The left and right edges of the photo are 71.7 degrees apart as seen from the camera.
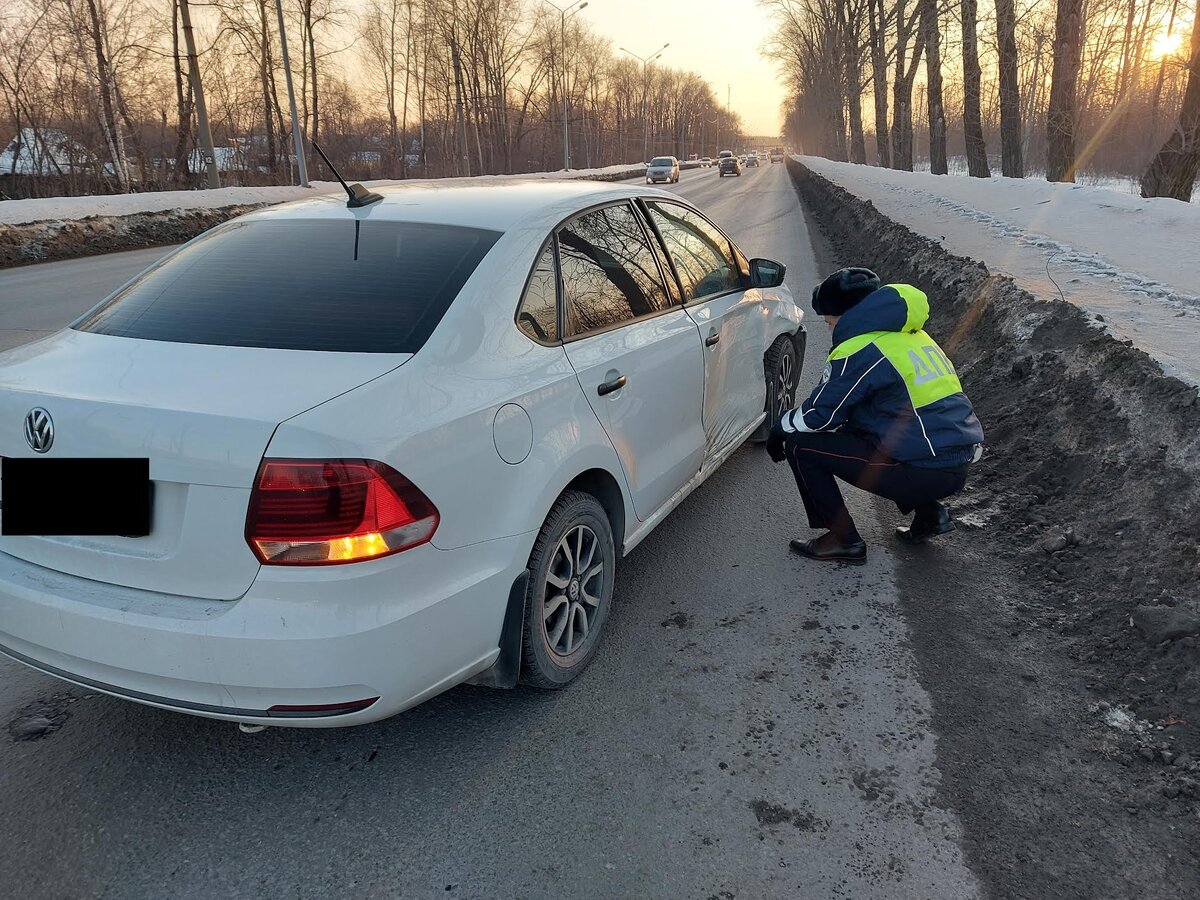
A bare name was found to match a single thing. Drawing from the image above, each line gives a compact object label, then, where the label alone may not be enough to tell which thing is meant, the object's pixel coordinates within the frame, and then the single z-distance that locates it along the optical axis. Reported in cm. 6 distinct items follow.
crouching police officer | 356
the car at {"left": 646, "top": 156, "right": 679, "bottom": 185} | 4903
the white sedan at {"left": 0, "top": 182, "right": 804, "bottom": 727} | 206
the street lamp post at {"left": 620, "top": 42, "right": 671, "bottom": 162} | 8262
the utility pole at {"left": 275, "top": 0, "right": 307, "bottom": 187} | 2592
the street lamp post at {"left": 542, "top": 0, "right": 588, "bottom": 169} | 4767
